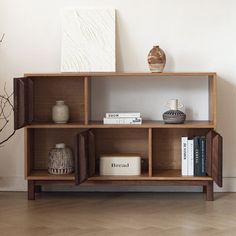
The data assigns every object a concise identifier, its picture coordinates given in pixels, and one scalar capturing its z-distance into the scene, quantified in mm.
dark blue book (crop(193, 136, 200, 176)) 3895
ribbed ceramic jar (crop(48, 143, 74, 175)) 3992
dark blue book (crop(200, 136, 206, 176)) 3893
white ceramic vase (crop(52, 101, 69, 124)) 4008
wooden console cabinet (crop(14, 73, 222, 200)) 3758
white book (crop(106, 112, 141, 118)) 3922
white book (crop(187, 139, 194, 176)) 3908
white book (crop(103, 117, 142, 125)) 3910
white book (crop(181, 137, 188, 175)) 3914
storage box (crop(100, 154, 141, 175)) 3943
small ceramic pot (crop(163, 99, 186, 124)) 3890
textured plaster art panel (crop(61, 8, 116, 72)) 4090
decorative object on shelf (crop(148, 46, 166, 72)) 3910
